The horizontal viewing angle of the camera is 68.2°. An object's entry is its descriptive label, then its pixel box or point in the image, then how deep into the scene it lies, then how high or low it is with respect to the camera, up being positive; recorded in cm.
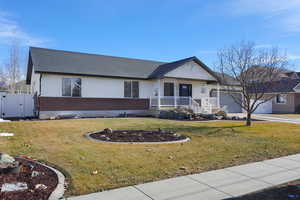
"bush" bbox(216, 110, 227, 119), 1899 -76
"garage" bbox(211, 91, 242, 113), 2702 +17
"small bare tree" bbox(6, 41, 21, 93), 3292 +548
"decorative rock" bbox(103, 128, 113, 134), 941 -117
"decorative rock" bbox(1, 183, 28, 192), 360 -140
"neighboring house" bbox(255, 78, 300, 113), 2922 +64
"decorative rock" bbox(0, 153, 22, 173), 432 -124
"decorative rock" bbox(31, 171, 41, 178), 425 -137
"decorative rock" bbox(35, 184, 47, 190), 372 -142
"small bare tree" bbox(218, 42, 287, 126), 1319 +226
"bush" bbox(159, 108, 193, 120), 1750 -78
